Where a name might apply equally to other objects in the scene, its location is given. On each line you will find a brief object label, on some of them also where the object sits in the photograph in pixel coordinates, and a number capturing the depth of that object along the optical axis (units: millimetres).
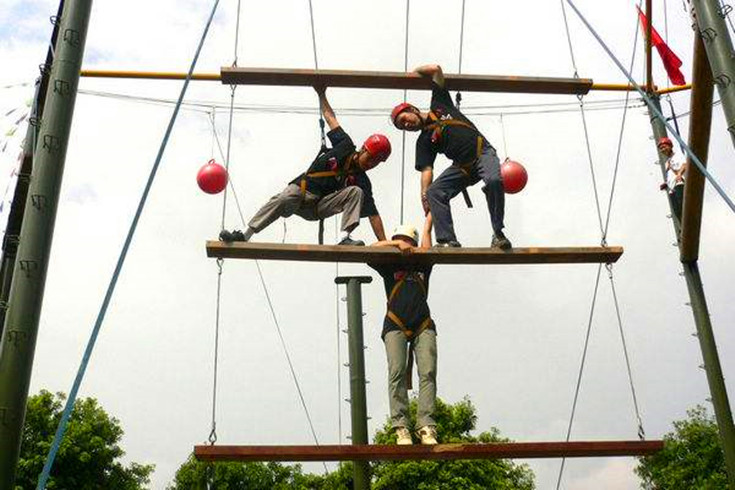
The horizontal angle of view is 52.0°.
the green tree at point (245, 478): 31922
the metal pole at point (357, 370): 7301
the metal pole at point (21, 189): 6023
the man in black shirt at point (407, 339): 5926
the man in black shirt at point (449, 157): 6641
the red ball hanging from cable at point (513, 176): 7863
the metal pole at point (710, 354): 7773
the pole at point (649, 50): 8500
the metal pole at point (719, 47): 4898
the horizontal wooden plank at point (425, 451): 5371
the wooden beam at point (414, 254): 6070
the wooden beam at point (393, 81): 6898
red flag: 10242
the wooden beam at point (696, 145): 6273
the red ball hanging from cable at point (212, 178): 7562
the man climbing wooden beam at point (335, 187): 6727
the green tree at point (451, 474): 24766
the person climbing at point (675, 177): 8812
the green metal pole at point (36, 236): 4062
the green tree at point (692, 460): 27781
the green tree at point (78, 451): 24150
